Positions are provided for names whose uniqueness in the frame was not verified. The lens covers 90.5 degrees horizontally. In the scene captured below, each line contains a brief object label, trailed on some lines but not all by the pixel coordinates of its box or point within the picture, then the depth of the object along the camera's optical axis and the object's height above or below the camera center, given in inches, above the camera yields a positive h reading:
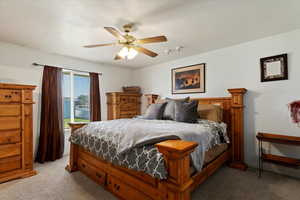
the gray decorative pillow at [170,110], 111.3 -7.1
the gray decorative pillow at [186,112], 99.6 -7.7
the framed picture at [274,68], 96.3 +21.9
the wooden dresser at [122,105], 160.1 -4.4
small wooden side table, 85.1 -28.9
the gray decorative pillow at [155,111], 116.1 -8.3
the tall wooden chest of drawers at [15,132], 90.4 -19.2
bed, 48.4 -31.9
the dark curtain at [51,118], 121.8 -14.6
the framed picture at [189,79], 136.3 +20.8
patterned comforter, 56.4 -19.0
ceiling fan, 77.3 +31.5
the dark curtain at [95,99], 154.8 +2.2
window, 145.5 +5.0
